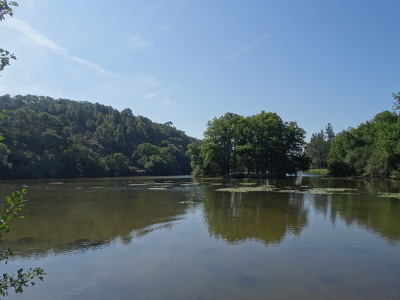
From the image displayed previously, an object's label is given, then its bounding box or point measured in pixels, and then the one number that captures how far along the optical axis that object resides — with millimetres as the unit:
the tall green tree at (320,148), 124062
